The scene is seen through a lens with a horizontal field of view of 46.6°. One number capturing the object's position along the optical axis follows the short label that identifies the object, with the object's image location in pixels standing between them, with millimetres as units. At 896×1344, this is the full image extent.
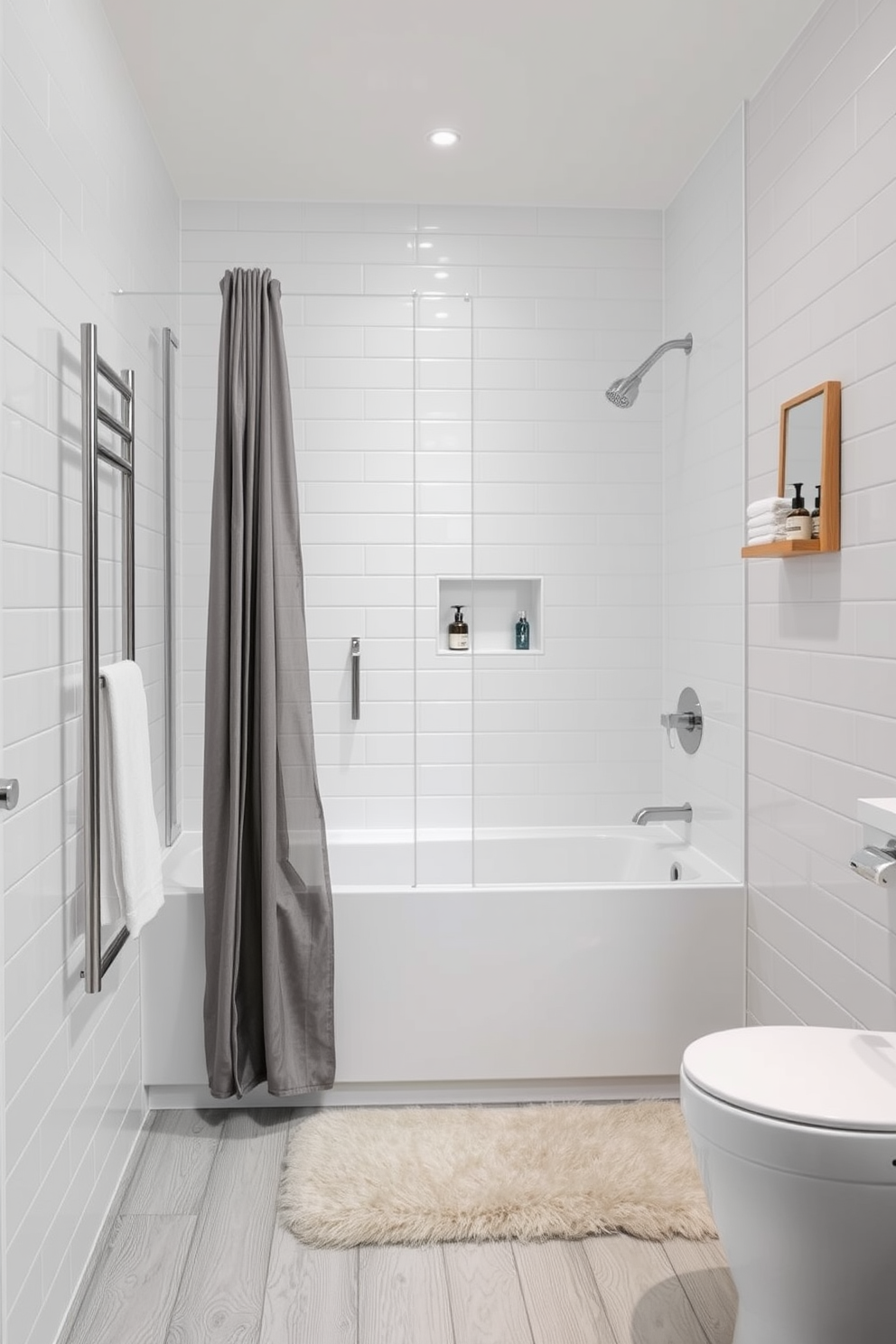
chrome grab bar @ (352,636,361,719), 2666
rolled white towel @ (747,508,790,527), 2326
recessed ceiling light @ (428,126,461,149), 2869
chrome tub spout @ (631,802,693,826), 2852
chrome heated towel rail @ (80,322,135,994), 1973
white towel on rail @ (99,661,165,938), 2094
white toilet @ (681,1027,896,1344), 1525
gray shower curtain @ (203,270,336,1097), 2611
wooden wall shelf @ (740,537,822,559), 2232
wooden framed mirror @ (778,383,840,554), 2213
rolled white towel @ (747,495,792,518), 2323
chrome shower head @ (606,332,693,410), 2781
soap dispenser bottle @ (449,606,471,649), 2675
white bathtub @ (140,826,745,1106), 2746
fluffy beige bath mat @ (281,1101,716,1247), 2242
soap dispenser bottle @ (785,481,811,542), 2258
